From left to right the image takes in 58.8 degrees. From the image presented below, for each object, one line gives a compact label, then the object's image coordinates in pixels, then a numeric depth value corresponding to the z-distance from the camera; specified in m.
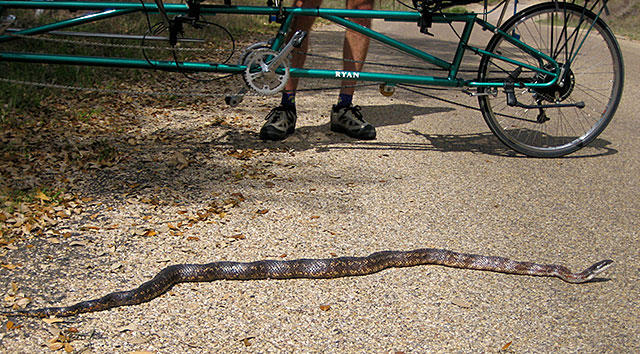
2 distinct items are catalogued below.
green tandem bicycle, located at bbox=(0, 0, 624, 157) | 4.47
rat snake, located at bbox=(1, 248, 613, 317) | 3.01
